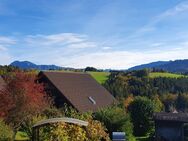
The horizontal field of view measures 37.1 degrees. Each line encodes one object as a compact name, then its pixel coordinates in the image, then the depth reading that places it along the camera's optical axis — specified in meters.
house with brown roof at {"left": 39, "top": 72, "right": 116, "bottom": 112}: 29.37
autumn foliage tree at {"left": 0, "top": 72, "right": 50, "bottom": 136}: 20.31
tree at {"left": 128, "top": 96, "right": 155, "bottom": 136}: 30.31
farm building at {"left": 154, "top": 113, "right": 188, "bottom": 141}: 28.44
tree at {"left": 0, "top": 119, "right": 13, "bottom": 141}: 15.68
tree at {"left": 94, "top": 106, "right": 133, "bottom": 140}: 22.31
